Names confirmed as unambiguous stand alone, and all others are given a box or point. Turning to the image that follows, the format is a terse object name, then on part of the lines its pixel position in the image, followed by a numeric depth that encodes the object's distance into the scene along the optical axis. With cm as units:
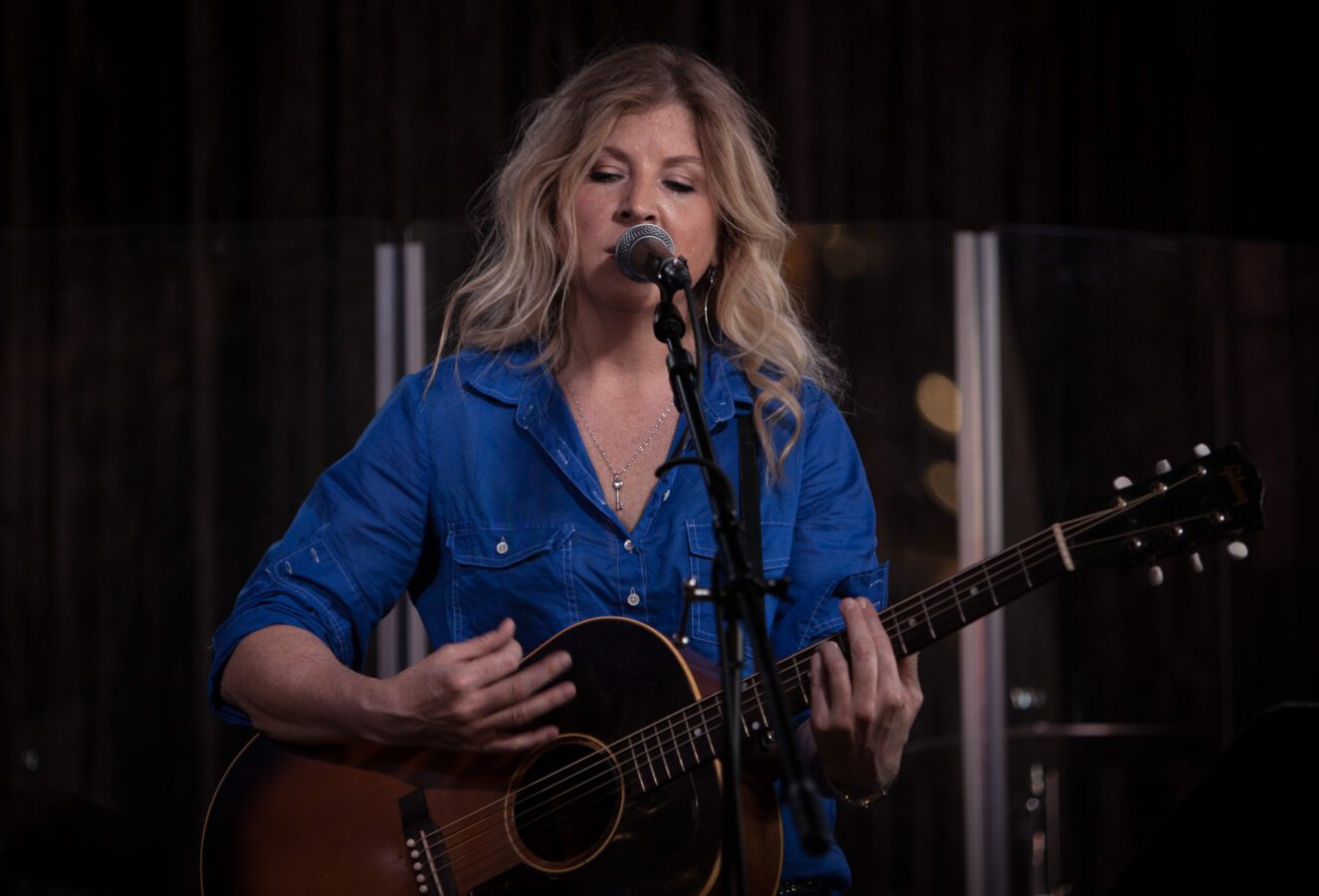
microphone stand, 362
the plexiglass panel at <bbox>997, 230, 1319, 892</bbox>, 503
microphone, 384
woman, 403
